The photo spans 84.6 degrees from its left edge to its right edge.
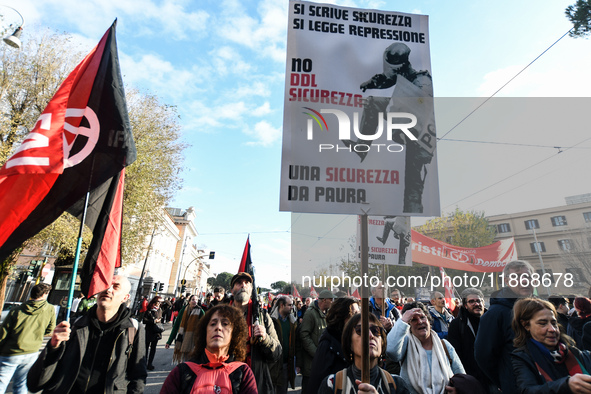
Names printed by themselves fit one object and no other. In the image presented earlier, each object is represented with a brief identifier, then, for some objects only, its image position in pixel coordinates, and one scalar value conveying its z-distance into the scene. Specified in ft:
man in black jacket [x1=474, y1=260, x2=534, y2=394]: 9.18
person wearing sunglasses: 7.24
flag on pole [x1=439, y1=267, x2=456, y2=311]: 29.43
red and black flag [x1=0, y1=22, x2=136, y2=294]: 8.76
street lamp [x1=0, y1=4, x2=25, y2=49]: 33.76
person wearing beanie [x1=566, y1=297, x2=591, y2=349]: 14.66
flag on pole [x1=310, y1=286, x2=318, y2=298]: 65.62
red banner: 31.35
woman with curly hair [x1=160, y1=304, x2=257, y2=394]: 7.17
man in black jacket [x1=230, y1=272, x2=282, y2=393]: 11.41
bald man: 8.03
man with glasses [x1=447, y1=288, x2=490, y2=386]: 12.16
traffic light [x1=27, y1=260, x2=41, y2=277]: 52.80
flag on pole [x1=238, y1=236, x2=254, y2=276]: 15.10
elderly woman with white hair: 8.52
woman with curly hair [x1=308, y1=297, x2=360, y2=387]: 9.74
